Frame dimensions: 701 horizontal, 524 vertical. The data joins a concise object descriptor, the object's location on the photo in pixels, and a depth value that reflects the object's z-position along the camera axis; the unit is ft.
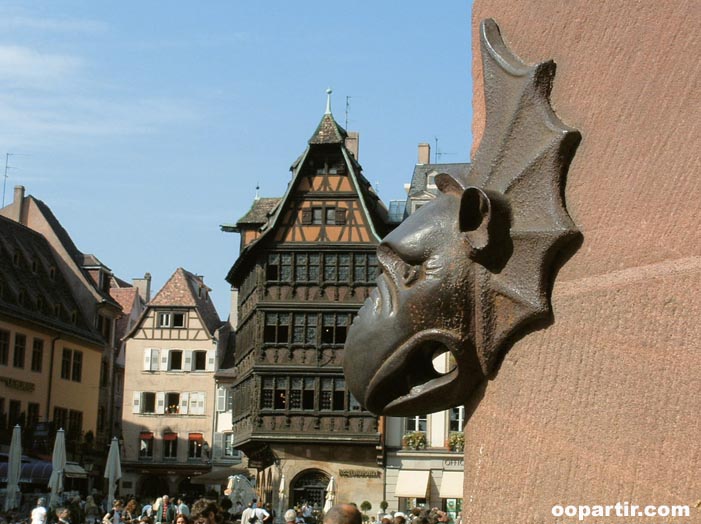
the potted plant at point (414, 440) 125.39
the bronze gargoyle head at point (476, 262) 7.98
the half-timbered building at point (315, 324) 122.62
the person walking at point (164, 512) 83.01
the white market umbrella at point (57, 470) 91.09
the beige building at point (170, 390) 192.03
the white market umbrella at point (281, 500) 120.26
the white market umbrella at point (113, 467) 92.36
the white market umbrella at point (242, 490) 106.22
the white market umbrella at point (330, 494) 111.55
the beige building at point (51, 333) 156.15
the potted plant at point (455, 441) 124.26
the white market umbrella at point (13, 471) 94.32
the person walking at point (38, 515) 47.09
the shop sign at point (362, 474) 124.32
